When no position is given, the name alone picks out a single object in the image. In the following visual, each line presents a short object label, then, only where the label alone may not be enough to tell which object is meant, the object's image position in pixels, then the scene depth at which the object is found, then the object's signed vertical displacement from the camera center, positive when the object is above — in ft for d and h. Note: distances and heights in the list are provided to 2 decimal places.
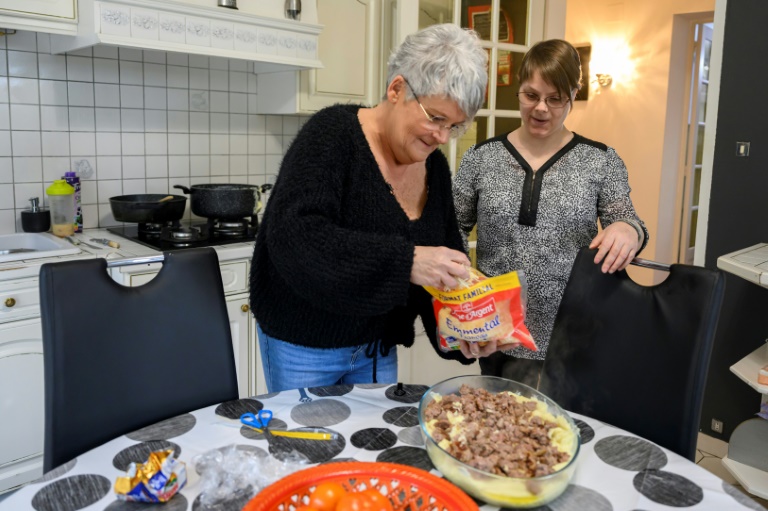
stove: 7.93 -0.96
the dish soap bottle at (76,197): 8.14 -0.52
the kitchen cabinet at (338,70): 9.15 +1.36
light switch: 8.43 +0.34
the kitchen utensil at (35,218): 7.95 -0.78
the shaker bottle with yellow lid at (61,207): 7.91 -0.64
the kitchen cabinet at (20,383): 6.68 -2.44
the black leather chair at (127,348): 3.76 -1.20
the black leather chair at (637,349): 3.95 -1.18
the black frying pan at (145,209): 8.00 -0.64
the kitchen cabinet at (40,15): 6.70 +1.49
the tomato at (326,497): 2.63 -1.37
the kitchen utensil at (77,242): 7.63 -1.04
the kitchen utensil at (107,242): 7.63 -1.03
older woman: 3.80 -0.40
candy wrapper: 2.87 -1.45
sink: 7.70 -1.05
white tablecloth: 2.98 -1.54
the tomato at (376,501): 2.57 -1.36
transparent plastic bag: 2.96 -1.49
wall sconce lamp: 16.15 +2.29
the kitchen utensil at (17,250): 7.75 -1.17
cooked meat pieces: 2.97 -1.32
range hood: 7.10 +1.54
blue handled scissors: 3.70 -1.49
